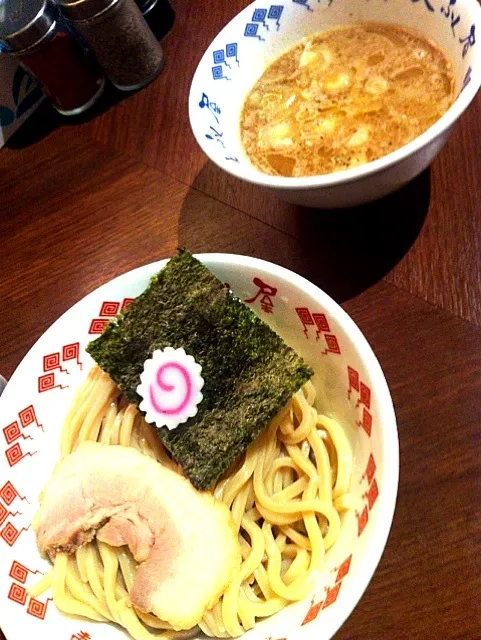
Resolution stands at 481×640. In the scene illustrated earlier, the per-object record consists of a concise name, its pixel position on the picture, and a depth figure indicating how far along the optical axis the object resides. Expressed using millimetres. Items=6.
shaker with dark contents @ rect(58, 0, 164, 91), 484
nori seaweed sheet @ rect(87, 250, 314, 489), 329
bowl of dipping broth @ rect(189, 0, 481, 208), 358
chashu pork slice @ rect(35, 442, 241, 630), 304
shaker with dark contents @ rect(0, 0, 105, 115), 490
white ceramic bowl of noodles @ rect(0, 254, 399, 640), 289
